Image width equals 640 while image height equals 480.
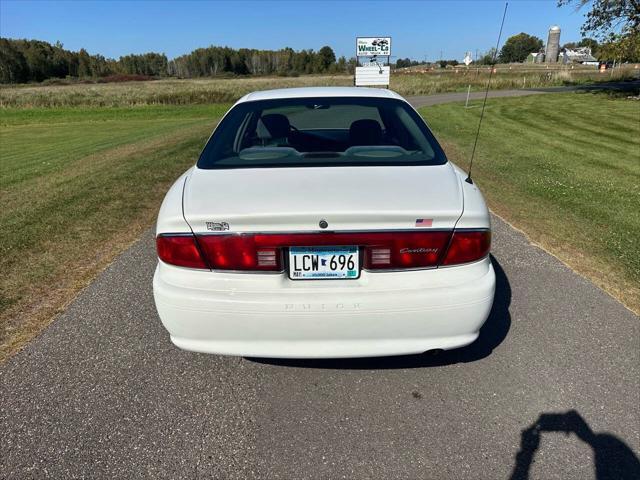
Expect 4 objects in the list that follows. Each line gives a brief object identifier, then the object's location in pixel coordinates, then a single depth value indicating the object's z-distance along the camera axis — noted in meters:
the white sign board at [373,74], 31.98
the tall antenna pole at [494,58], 2.98
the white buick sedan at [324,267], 2.13
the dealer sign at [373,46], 34.53
